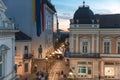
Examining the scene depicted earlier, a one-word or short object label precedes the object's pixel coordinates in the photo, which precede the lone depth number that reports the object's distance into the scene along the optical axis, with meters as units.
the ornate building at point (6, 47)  11.45
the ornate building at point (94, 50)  20.20
